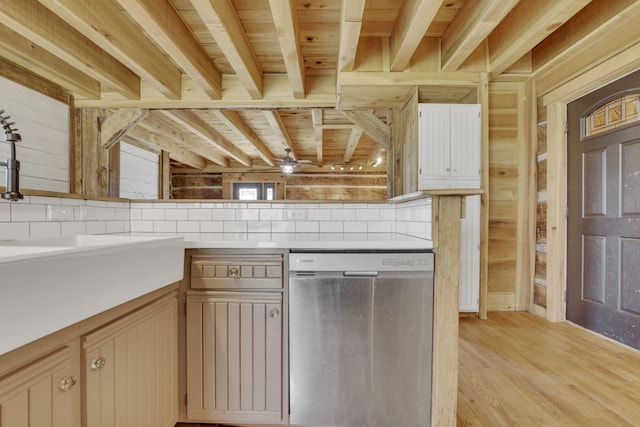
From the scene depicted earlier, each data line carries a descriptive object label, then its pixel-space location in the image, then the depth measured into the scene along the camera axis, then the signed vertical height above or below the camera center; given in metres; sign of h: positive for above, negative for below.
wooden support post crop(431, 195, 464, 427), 1.33 -0.44
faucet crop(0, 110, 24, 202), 1.13 +0.15
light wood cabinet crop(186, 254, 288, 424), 1.38 -0.57
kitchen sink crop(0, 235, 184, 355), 0.68 -0.19
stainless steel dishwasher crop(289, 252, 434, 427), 1.35 -0.56
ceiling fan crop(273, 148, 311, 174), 5.15 +0.85
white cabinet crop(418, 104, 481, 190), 2.21 +0.49
